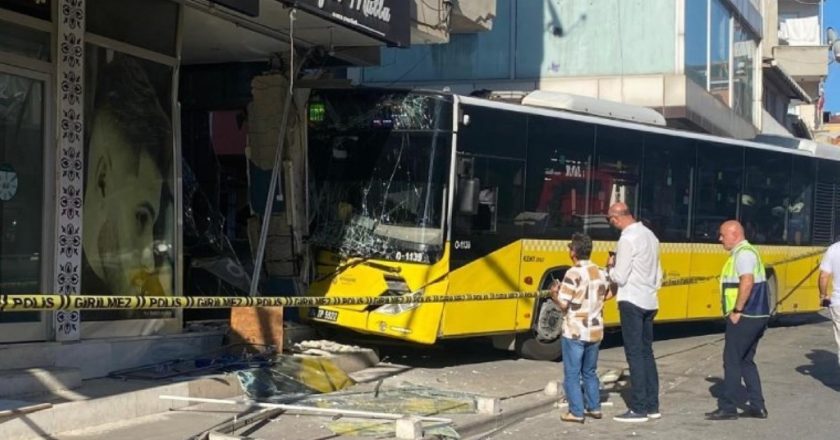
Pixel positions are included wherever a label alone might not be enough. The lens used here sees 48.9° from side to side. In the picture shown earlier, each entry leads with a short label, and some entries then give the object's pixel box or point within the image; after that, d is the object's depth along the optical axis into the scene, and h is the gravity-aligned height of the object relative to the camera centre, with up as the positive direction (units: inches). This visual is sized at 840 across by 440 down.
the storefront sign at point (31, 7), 324.8 +65.5
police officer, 345.1 -42.5
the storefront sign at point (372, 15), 380.5 +79.8
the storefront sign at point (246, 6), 331.6 +68.6
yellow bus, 425.4 +0.1
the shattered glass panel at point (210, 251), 481.1 -29.9
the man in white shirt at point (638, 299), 341.7 -35.2
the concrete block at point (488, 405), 341.7 -76.0
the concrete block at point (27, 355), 308.8 -56.2
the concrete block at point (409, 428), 290.2 -72.4
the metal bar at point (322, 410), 314.1 -74.1
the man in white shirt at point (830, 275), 404.5 -30.4
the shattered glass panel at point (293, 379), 350.6 -72.9
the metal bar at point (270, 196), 446.3 -0.2
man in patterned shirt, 330.6 -38.5
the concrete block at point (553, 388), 385.4 -78.0
